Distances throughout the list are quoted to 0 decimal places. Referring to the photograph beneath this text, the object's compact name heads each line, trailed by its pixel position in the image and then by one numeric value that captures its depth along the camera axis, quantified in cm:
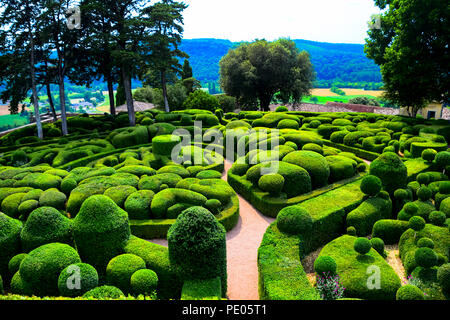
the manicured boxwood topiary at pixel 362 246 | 1061
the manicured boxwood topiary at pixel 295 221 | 1138
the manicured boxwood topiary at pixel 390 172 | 1451
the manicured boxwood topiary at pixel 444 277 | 916
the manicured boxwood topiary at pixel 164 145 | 2139
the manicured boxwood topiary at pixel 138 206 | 1354
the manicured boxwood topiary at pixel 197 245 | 884
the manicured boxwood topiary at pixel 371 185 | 1395
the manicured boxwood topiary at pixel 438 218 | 1220
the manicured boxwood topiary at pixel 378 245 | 1142
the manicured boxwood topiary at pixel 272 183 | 1523
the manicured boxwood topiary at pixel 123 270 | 915
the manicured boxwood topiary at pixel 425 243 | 1061
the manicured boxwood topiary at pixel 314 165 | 1659
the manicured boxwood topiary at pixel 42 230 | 1033
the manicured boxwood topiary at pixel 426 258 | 984
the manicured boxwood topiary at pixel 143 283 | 880
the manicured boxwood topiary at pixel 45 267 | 912
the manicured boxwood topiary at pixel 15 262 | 1017
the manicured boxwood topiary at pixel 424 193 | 1390
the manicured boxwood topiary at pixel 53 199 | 1426
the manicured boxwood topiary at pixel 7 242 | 1050
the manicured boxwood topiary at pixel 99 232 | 1005
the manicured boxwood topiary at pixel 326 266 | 966
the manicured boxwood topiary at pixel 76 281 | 853
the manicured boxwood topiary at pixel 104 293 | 812
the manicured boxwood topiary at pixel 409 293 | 855
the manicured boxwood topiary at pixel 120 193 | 1394
